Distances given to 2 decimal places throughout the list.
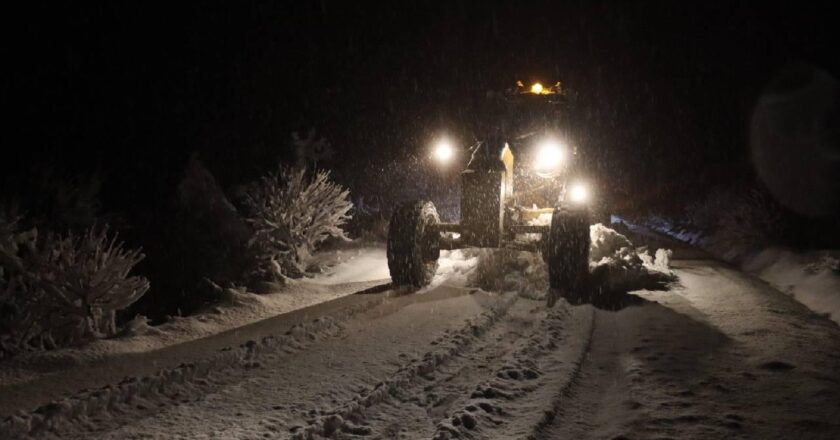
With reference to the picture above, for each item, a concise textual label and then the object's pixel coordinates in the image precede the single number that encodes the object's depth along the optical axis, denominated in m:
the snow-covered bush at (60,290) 6.32
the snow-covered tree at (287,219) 11.20
